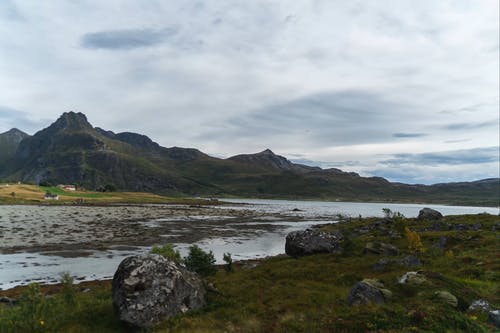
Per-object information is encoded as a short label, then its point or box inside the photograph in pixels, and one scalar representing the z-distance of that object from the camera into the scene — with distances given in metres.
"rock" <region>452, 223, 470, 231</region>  50.43
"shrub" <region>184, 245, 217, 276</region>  28.75
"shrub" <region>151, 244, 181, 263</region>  26.41
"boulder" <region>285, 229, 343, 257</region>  35.50
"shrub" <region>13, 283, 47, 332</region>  15.20
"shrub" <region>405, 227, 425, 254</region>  31.53
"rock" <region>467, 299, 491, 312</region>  15.56
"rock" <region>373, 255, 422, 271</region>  25.48
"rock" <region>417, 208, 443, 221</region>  69.64
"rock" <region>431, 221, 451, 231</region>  54.25
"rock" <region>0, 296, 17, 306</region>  24.04
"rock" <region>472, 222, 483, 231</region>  49.51
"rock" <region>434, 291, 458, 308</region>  16.06
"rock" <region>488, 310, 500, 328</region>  13.52
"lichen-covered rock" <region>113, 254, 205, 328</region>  16.05
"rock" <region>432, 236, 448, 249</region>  35.88
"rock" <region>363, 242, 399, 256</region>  32.12
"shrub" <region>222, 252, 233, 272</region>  31.99
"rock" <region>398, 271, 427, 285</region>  19.04
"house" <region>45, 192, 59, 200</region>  179.25
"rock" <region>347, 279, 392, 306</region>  17.02
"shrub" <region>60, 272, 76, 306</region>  19.72
